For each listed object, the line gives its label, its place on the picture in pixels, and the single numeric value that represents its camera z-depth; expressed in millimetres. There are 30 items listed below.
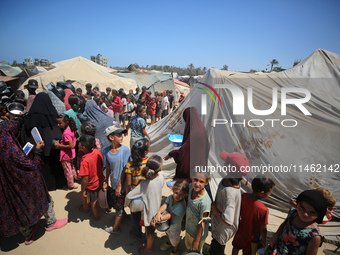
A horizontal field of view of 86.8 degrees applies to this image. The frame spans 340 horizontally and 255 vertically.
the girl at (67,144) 3379
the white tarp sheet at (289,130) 3303
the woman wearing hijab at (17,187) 2211
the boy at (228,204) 1889
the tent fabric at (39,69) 16761
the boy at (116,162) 2693
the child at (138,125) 3926
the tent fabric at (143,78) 16562
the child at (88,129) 3039
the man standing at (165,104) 9193
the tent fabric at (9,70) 12809
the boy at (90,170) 2691
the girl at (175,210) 2133
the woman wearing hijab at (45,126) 3207
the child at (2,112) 3193
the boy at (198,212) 1933
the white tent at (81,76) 11266
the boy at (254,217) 1911
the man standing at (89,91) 6632
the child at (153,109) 8644
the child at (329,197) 2217
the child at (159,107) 9138
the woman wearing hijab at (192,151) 2744
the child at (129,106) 7965
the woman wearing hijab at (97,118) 4145
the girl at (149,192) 2238
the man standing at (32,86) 4527
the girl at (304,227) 1537
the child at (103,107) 6094
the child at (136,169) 2289
